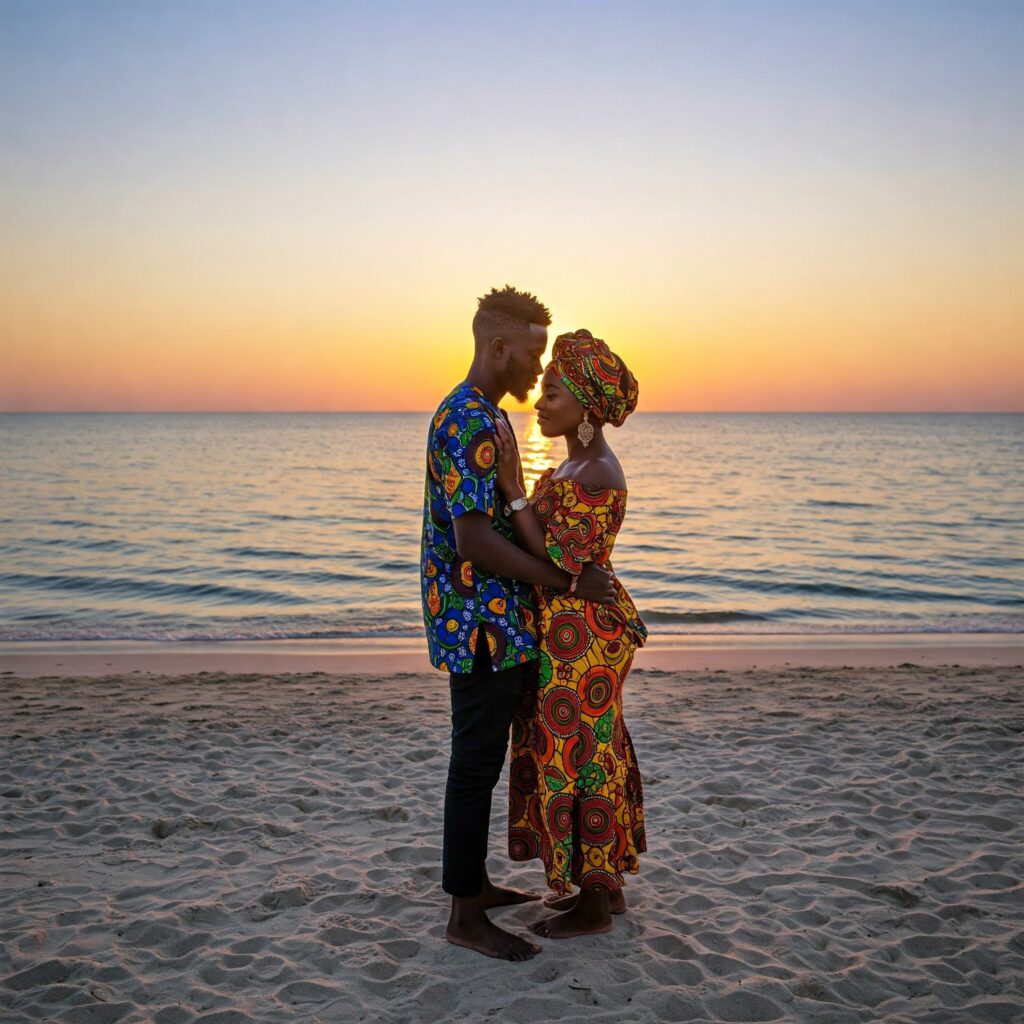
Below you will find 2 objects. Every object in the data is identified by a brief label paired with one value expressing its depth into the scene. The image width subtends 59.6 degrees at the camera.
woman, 3.19
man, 3.03
